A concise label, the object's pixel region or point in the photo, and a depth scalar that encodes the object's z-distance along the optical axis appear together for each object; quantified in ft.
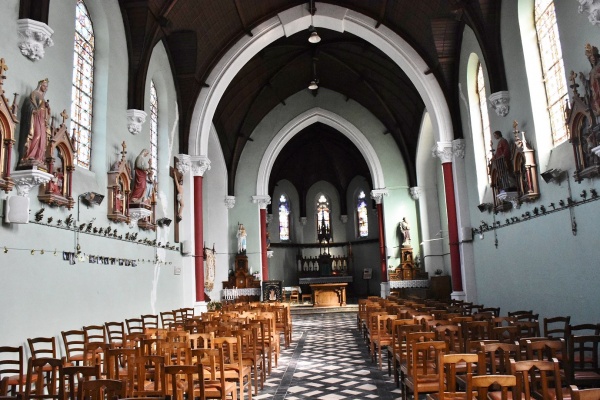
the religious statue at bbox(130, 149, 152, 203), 36.83
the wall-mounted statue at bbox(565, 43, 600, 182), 23.40
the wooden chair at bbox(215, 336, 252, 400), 19.75
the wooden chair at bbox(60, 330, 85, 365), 23.50
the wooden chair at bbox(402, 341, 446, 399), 16.76
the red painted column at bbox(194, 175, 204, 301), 51.55
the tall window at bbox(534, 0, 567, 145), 30.40
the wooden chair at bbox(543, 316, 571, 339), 20.98
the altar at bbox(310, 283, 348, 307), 73.67
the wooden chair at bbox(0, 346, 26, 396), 18.80
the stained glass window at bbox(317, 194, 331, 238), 107.04
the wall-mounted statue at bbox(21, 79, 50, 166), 23.65
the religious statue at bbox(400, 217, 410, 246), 71.15
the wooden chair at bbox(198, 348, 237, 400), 16.37
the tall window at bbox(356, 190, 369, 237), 102.73
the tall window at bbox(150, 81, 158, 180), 45.29
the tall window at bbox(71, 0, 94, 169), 32.12
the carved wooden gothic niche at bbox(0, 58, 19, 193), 22.31
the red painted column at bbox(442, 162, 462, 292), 48.70
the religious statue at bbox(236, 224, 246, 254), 71.82
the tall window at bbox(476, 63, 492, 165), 43.37
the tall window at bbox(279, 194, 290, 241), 104.37
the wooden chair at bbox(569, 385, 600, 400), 8.66
